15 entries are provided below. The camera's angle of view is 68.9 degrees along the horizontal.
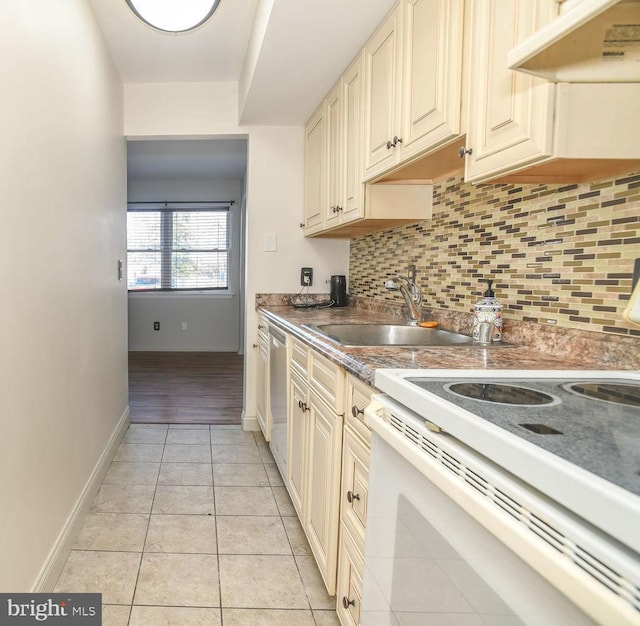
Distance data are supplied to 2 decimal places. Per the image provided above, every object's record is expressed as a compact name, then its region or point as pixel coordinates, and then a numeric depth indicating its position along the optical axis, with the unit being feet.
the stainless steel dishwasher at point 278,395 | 7.23
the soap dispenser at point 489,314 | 4.96
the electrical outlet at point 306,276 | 10.61
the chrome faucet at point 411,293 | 6.79
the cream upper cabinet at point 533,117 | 3.13
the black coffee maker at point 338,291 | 10.23
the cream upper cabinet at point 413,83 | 4.30
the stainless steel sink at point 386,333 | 6.22
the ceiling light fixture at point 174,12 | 7.09
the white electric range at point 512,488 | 1.26
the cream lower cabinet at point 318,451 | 4.60
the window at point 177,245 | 20.03
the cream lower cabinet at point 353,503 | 3.92
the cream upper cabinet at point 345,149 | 6.86
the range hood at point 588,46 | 2.34
